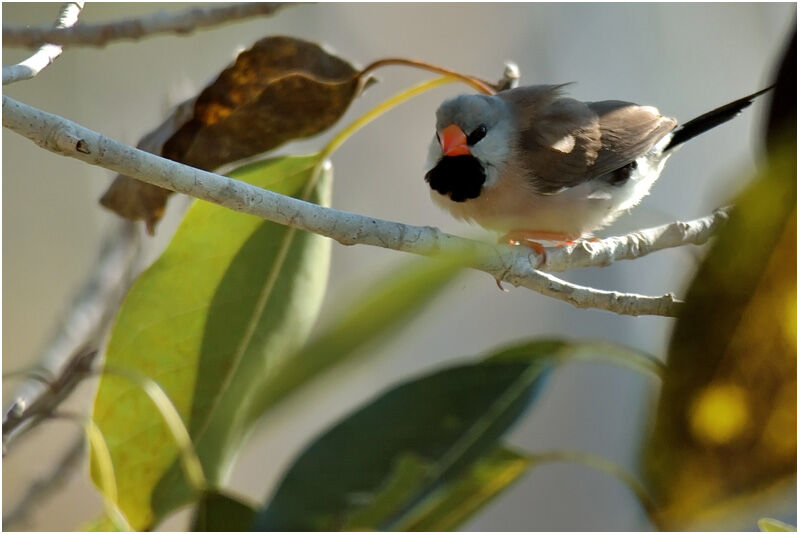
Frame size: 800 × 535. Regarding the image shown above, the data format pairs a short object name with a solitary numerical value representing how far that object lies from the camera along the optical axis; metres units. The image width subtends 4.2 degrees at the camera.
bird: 2.88
